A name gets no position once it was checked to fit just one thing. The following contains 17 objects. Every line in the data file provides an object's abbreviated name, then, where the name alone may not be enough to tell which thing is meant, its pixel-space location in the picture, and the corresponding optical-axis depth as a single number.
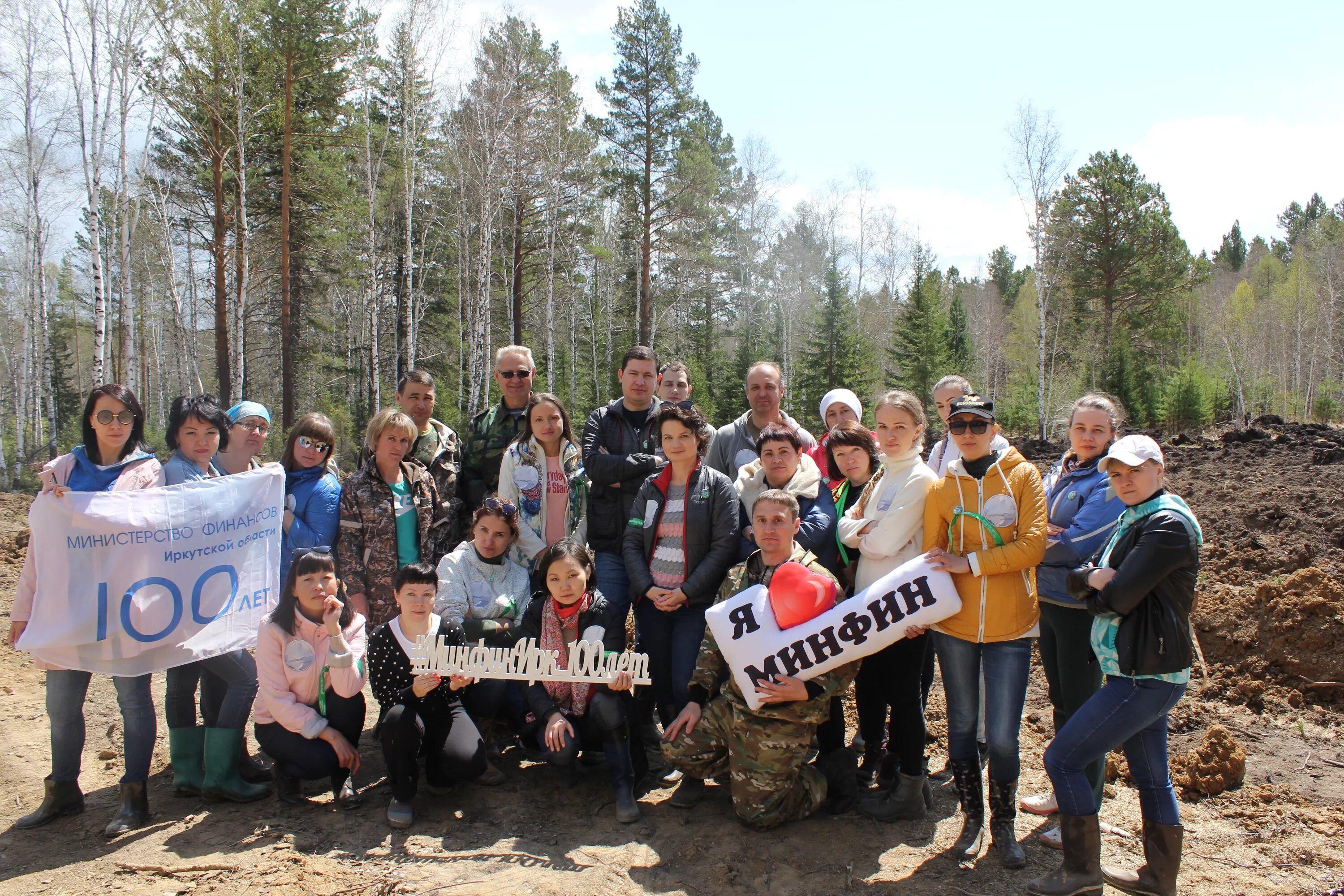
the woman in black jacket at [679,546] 4.28
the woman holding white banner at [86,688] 3.81
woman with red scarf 3.96
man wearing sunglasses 5.17
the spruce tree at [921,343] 26.14
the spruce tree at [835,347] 24.34
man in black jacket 4.63
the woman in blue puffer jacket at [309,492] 4.70
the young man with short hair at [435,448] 5.00
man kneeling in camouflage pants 3.69
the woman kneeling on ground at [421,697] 4.02
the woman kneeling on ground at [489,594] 4.27
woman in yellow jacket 3.45
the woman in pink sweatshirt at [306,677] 3.99
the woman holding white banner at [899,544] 3.79
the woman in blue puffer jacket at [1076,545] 3.65
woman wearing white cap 2.97
